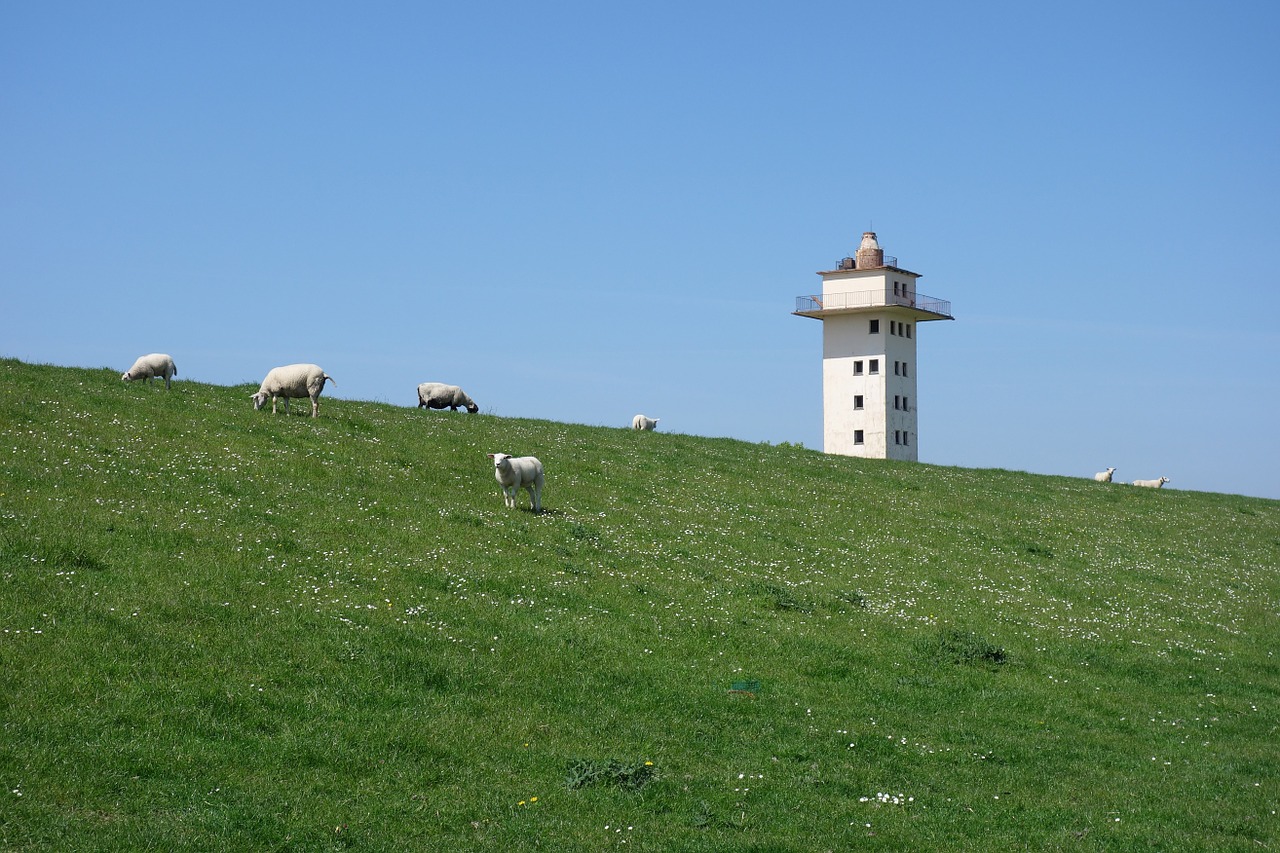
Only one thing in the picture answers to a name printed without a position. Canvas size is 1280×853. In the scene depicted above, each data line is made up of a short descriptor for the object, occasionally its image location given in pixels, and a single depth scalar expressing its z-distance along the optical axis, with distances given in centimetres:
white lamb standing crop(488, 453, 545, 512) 2827
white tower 8681
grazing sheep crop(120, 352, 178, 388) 3759
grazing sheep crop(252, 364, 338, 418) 3516
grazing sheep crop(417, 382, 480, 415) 5400
